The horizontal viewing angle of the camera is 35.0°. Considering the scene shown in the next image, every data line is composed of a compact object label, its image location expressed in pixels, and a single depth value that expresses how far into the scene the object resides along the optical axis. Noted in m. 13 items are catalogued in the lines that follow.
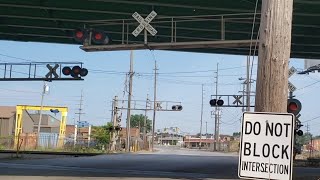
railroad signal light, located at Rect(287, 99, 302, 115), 12.73
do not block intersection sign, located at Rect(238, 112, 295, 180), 5.39
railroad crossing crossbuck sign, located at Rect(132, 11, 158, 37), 16.31
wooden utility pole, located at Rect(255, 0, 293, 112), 5.77
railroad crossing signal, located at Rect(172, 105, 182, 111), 67.13
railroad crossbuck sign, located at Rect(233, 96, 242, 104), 47.69
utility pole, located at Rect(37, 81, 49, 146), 68.75
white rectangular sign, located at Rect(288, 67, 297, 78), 16.20
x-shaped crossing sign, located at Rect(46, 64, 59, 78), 34.22
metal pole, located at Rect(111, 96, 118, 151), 67.81
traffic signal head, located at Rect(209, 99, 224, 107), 38.28
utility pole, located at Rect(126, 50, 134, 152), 69.56
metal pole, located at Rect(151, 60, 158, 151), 79.77
